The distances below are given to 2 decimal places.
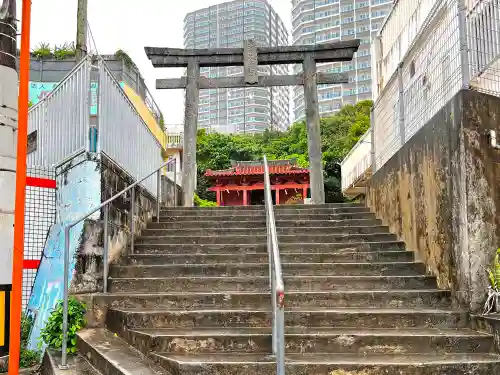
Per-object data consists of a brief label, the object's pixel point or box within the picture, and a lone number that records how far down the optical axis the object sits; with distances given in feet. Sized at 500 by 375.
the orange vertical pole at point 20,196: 11.25
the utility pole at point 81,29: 47.60
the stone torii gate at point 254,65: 37.32
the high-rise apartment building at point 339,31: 240.32
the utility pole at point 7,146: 12.21
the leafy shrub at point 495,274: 13.73
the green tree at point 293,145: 105.70
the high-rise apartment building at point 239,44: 256.54
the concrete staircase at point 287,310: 12.31
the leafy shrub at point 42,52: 67.82
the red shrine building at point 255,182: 86.79
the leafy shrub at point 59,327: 15.39
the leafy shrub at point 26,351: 16.42
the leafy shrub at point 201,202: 87.10
